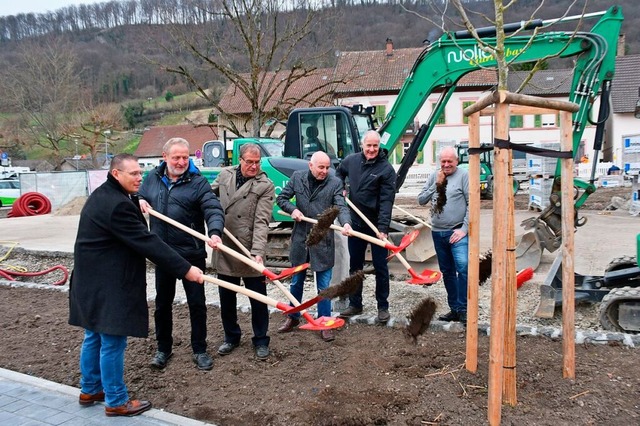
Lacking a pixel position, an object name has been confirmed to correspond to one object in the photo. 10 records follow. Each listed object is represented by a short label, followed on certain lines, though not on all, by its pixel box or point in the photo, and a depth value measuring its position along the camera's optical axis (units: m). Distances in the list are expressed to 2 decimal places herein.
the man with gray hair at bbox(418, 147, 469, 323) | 5.57
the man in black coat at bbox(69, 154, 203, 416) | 3.89
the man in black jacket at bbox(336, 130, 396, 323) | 5.86
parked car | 27.91
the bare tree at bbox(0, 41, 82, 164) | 45.09
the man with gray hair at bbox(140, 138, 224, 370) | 4.72
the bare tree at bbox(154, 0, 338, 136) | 21.81
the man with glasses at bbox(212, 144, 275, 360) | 5.02
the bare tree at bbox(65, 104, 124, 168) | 40.03
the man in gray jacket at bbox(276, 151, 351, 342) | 5.58
